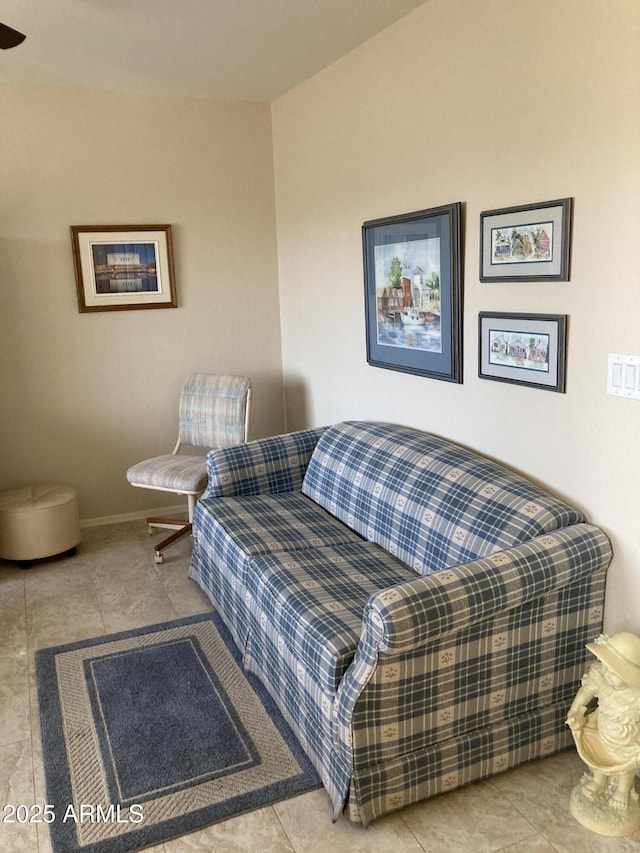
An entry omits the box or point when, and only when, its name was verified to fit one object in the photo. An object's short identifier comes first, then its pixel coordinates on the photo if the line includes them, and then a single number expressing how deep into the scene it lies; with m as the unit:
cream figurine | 1.89
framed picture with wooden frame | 4.05
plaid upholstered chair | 3.75
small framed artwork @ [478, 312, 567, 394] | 2.35
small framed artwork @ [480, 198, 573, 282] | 2.28
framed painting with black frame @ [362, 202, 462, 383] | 2.85
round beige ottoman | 3.66
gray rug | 2.05
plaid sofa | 1.94
